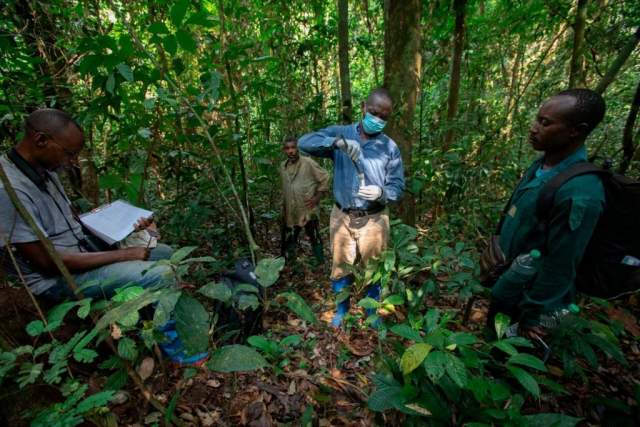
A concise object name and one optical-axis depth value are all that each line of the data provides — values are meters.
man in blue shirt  2.61
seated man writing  1.89
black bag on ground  2.52
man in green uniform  1.55
